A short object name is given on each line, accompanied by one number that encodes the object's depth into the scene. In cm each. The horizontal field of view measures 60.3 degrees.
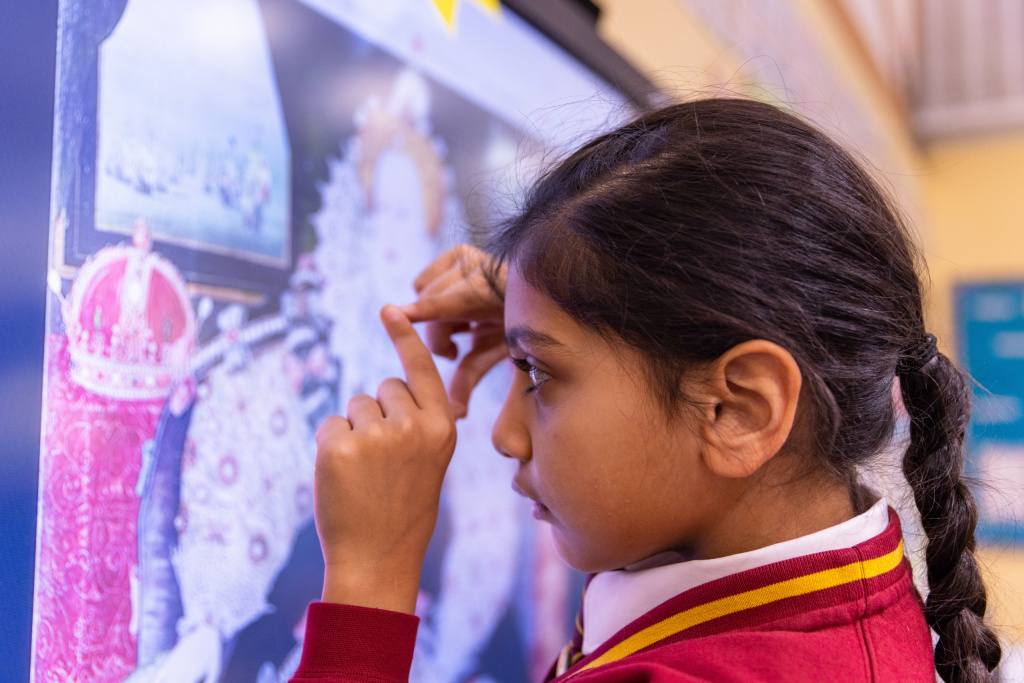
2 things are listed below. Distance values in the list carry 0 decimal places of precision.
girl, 53
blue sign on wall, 343
